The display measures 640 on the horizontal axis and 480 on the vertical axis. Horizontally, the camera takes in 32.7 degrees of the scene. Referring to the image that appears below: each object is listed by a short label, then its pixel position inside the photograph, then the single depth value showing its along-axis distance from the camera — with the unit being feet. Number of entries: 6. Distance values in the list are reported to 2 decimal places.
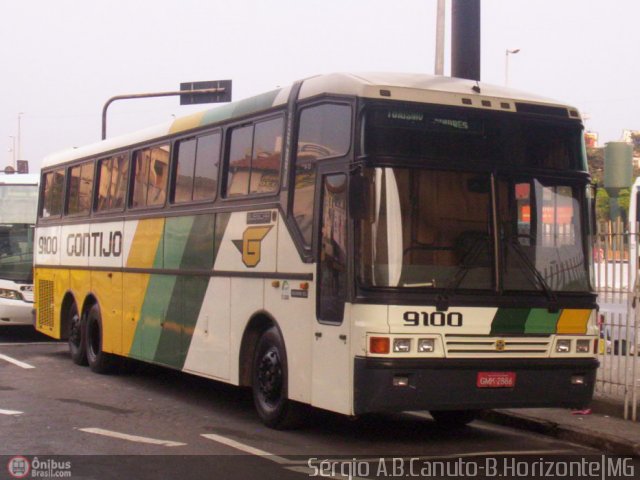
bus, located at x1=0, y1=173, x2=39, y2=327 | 69.26
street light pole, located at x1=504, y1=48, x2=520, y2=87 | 182.93
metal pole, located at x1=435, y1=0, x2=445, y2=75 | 61.98
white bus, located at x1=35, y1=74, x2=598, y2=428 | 30.99
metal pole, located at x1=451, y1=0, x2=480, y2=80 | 47.03
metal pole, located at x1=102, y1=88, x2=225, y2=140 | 89.93
